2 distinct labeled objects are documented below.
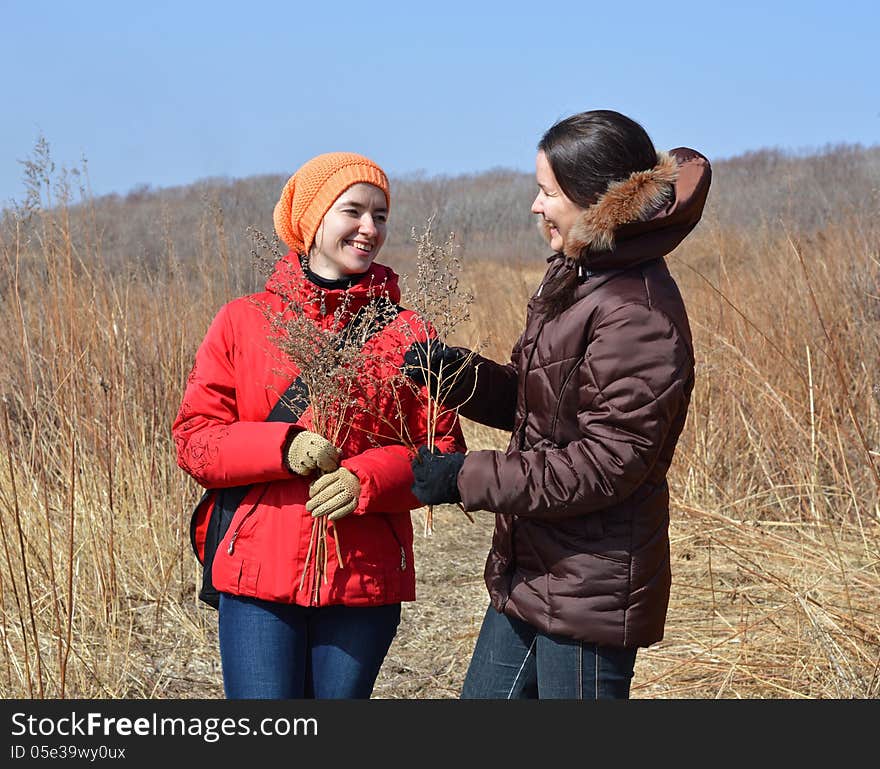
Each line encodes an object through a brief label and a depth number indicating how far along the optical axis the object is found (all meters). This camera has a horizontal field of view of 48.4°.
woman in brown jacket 1.84
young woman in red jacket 2.11
